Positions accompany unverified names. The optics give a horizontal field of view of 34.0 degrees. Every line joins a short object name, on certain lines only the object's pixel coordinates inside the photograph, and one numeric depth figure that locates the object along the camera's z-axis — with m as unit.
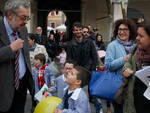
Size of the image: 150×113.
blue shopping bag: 2.97
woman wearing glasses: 3.38
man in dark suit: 2.44
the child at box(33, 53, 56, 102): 4.71
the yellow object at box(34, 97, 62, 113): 3.37
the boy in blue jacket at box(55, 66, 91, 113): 2.69
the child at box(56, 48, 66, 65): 10.44
